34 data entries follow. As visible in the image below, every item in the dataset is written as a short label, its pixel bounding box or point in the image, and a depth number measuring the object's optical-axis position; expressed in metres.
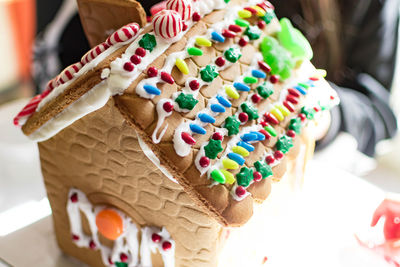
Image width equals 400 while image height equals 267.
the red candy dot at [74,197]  0.90
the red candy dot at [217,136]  0.73
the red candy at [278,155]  0.80
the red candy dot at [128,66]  0.69
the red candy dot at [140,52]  0.73
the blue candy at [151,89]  0.69
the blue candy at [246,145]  0.76
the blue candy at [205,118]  0.73
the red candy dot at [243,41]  0.87
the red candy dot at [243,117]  0.79
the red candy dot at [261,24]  0.93
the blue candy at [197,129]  0.72
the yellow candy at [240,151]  0.75
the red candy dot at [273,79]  0.89
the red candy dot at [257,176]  0.74
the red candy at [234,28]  0.86
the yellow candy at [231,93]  0.80
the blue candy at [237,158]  0.73
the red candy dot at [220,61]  0.81
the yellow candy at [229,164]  0.72
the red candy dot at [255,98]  0.83
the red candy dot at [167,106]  0.70
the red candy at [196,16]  0.83
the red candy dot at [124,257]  0.91
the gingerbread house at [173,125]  0.70
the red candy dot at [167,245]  0.81
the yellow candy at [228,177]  0.70
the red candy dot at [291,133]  0.85
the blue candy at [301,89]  0.91
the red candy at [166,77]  0.72
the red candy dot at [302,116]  0.89
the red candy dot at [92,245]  0.95
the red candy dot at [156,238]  0.82
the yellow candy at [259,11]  0.93
